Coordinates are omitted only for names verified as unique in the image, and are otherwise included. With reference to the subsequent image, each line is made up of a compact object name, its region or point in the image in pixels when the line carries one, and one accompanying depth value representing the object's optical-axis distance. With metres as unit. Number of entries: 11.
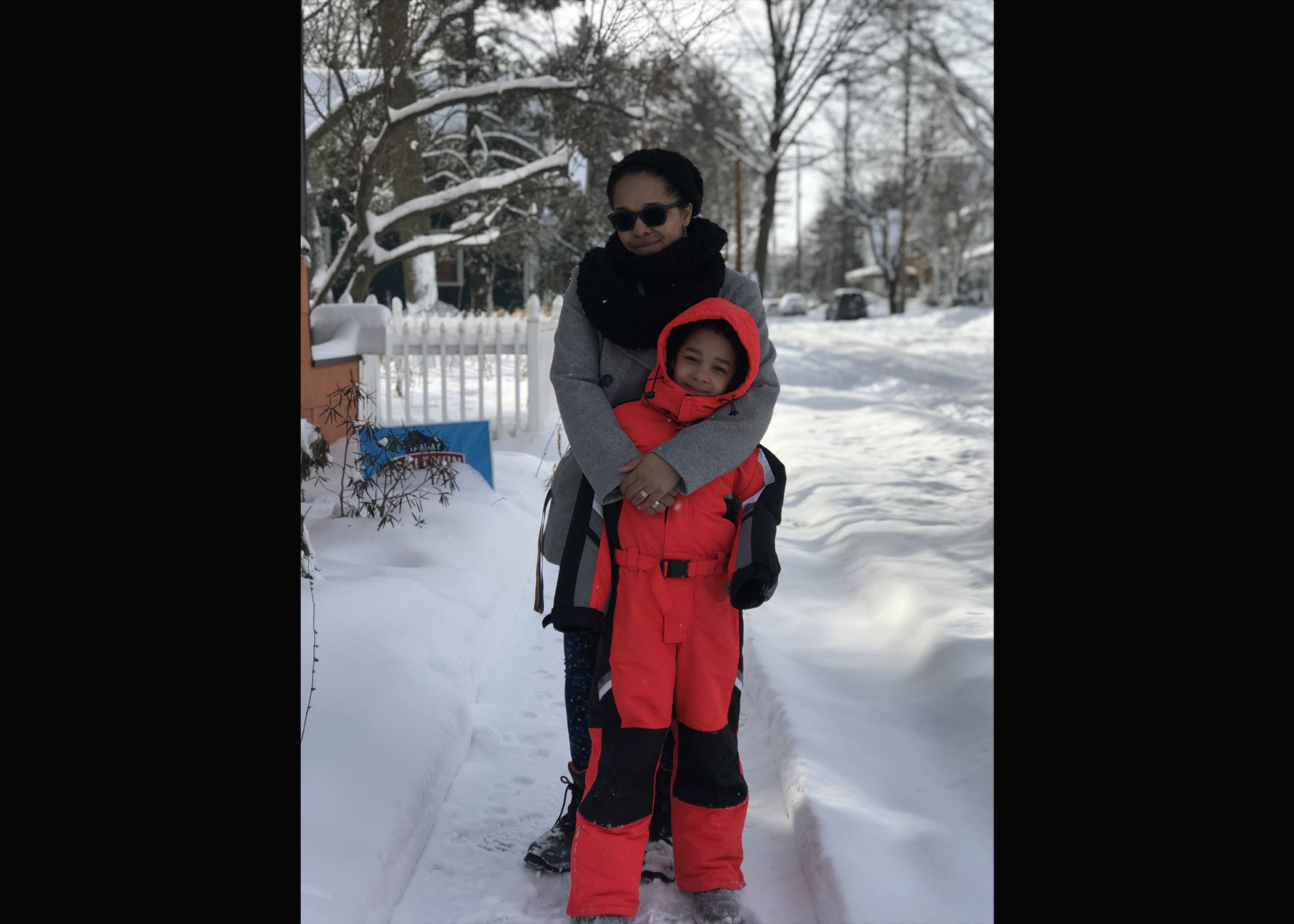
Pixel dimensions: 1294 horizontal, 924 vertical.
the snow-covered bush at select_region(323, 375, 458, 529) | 4.58
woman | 2.08
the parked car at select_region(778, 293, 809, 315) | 47.94
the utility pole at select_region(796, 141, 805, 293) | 67.00
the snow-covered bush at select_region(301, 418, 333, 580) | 3.51
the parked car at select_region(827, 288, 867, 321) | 36.38
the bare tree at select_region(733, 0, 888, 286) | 17.61
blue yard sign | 4.84
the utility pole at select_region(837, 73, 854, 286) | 33.59
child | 2.09
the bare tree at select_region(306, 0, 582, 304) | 7.27
